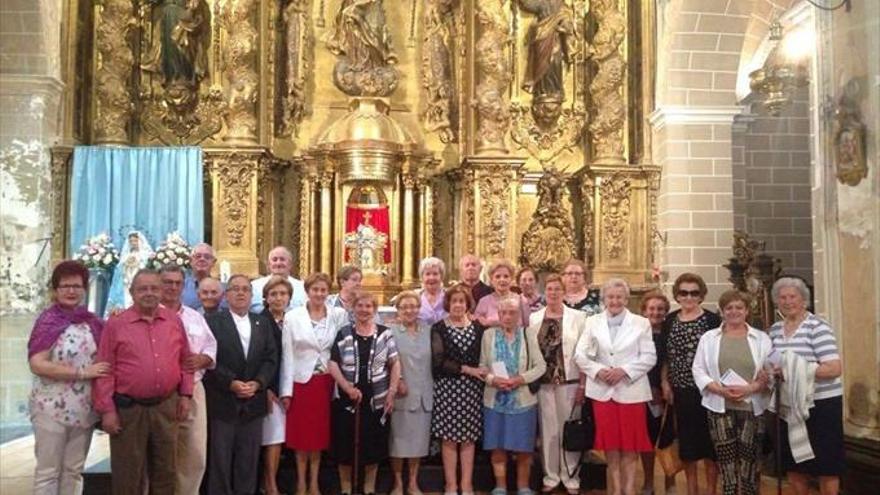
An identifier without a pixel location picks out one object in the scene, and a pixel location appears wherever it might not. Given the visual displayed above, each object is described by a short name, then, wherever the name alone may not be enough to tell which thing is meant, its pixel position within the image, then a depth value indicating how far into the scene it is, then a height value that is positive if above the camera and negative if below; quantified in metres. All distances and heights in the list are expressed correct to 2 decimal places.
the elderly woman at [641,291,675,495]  5.95 -0.83
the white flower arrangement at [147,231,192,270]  8.45 +0.18
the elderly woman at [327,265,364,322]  6.19 -0.09
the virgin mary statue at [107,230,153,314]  8.93 +0.05
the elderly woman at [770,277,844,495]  5.23 -0.62
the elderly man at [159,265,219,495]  5.16 -0.73
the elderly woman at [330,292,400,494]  5.75 -0.68
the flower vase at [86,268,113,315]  9.20 -0.16
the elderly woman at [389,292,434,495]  5.81 -0.79
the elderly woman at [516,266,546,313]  6.59 -0.11
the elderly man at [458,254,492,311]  6.65 -0.03
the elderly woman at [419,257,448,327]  6.30 -0.14
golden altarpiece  10.47 +1.81
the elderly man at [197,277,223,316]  5.66 -0.13
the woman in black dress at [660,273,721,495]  5.62 -0.65
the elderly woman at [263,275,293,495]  5.66 -0.87
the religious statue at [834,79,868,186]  6.43 +0.92
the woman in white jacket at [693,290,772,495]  5.33 -0.71
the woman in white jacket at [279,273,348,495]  5.73 -0.70
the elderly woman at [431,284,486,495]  5.78 -0.75
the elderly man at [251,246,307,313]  6.52 +0.05
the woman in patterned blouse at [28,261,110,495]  4.66 -0.55
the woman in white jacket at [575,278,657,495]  5.62 -0.67
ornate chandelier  9.47 +2.02
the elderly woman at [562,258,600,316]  6.25 -0.11
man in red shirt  4.67 -0.58
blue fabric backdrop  10.19 +0.90
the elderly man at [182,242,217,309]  6.34 +0.05
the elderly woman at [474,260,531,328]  6.16 -0.16
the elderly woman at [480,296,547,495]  5.80 -0.74
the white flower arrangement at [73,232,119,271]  8.98 +0.21
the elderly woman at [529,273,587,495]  5.94 -0.74
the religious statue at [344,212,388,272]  10.41 +0.28
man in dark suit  5.41 -0.69
